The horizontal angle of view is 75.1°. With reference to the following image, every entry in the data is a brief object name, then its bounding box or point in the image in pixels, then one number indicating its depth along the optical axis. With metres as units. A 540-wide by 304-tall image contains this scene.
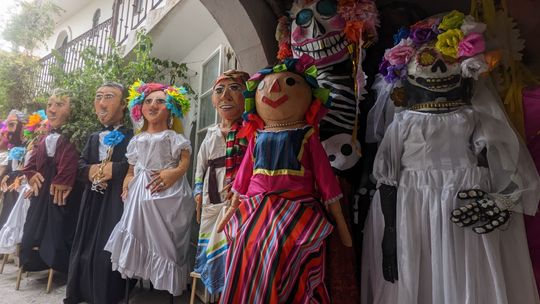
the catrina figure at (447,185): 1.25
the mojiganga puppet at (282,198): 1.27
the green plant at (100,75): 3.13
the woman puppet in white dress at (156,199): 2.32
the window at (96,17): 8.31
